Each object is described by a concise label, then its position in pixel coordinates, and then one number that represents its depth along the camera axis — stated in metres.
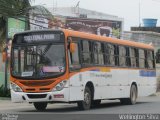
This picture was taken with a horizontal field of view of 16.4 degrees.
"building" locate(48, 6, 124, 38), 50.50
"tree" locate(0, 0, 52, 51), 33.22
